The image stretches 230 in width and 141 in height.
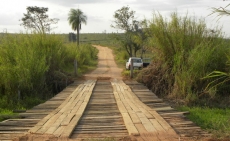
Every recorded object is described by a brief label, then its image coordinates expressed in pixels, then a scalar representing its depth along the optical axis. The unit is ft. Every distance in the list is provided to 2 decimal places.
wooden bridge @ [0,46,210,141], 18.39
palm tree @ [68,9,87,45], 128.57
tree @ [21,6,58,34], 128.06
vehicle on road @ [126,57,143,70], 70.10
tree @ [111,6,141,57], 102.78
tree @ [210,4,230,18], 16.83
